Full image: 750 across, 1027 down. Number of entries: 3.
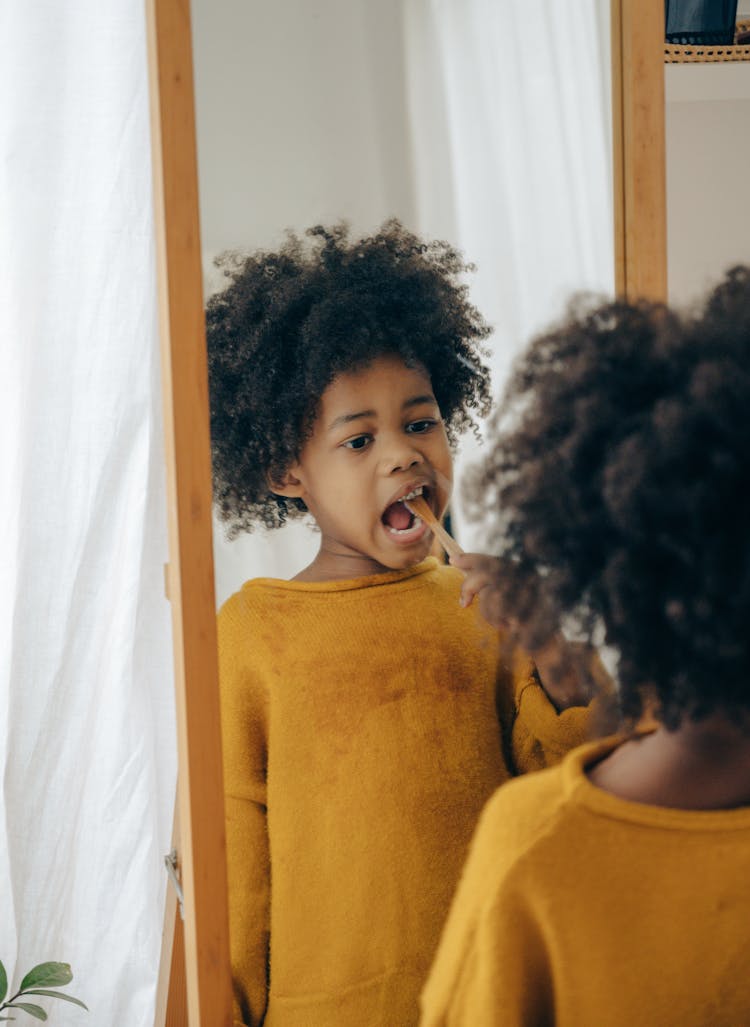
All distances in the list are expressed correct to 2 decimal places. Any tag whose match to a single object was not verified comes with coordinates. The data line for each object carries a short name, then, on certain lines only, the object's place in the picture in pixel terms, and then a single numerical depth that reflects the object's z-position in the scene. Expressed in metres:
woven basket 1.59
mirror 1.02
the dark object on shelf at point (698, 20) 1.57
